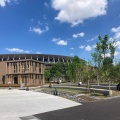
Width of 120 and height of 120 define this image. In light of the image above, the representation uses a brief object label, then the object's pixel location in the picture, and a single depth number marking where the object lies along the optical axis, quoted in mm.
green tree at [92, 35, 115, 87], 19810
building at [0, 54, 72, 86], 35368
